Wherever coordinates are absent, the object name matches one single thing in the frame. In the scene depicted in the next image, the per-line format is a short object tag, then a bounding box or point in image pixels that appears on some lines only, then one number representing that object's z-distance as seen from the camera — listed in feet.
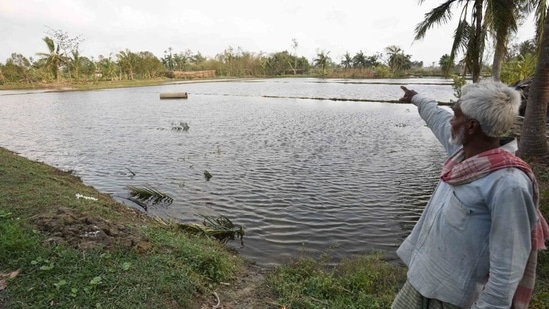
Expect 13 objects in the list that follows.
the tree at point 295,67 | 325.01
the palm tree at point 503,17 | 34.14
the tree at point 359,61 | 301.84
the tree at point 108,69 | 211.41
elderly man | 5.22
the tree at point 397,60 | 261.03
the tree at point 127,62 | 220.45
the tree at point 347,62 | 312.71
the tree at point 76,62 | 177.27
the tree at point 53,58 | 165.58
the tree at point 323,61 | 283.05
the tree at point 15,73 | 183.83
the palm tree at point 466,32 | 39.27
